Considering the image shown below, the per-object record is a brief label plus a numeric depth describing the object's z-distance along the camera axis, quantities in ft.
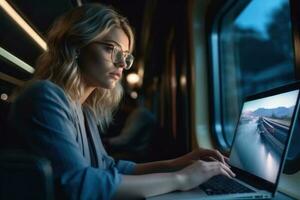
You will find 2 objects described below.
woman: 2.99
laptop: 3.06
